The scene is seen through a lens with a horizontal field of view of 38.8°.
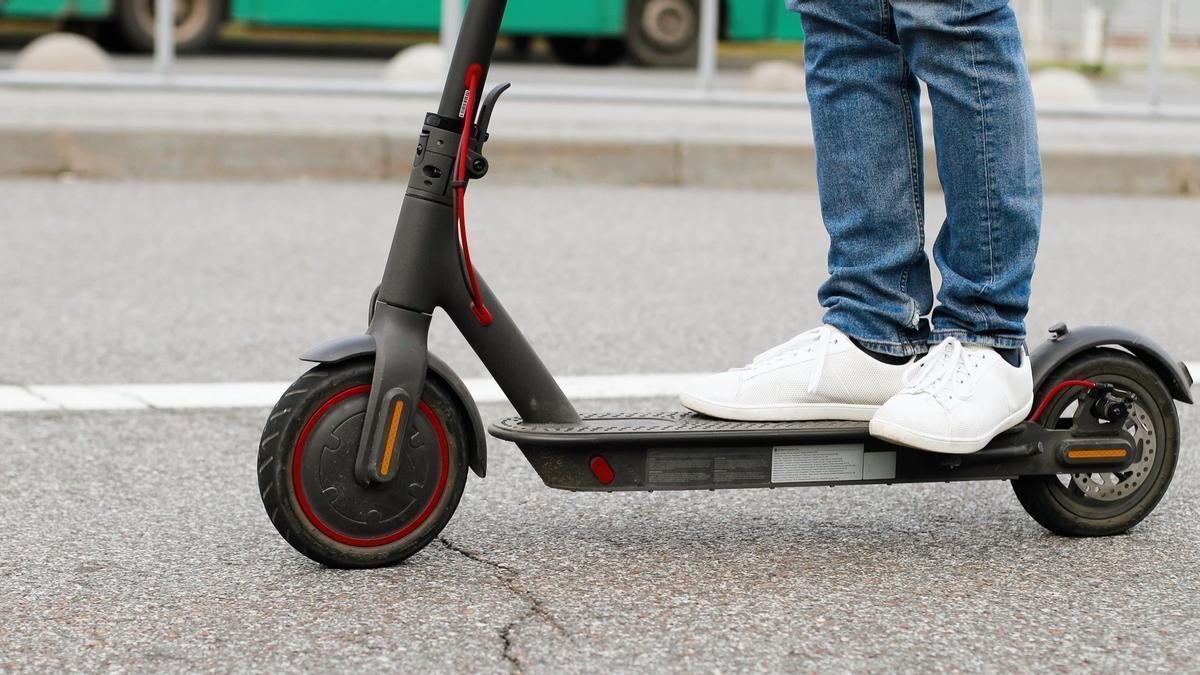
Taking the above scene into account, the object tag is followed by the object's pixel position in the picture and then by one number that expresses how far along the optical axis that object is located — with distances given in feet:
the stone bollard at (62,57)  32.50
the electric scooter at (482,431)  8.13
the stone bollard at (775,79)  33.71
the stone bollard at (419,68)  31.24
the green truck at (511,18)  46.29
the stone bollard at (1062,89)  32.81
